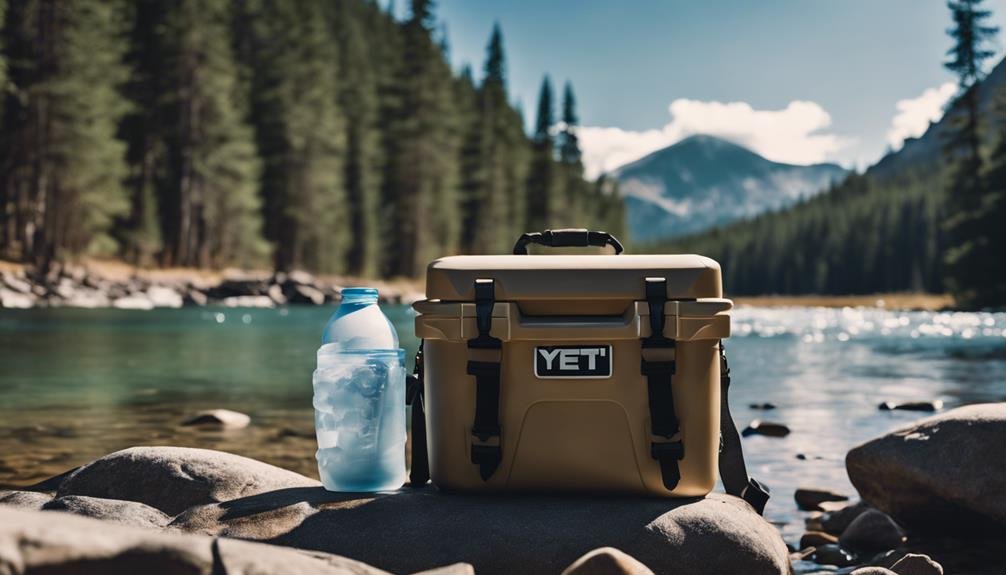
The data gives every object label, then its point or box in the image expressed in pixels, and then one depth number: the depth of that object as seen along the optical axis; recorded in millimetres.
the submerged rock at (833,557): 4934
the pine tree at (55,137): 32656
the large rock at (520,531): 3113
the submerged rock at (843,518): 5656
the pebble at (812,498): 6398
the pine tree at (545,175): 72188
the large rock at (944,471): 5133
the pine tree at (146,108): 41594
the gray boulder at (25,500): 3891
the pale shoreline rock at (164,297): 34781
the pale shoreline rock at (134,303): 32625
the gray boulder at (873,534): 5180
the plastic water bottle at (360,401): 3646
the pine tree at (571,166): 77375
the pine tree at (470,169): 67562
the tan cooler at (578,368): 3105
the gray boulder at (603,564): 2723
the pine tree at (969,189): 43656
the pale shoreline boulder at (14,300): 29359
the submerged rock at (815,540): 5340
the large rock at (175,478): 4070
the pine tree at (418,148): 57312
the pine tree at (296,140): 49781
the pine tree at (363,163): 56438
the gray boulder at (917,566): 4102
